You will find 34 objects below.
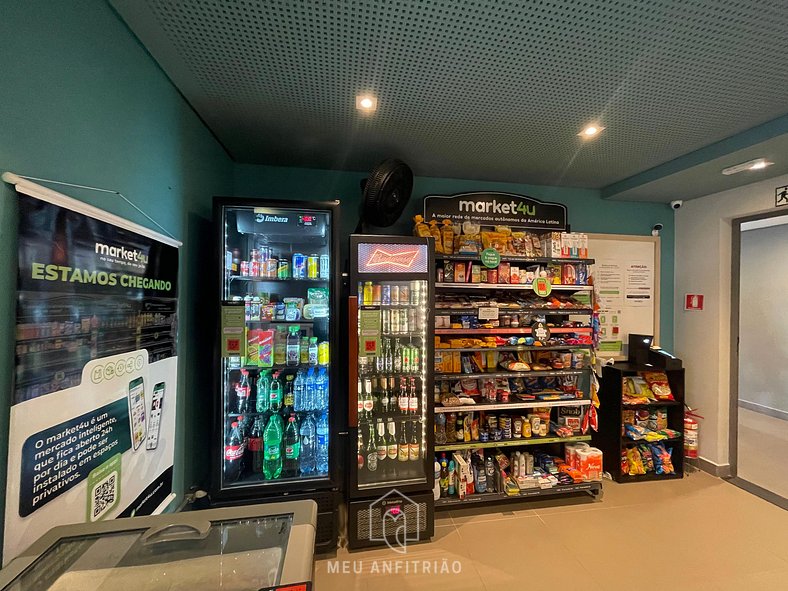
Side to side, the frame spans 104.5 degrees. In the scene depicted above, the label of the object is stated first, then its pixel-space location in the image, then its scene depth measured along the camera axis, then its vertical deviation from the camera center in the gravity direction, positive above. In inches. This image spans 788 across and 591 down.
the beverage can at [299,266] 84.0 +9.3
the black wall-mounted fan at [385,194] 88.0 +31.9
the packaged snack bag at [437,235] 100.3 +22.0
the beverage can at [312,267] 85.1 +9.2
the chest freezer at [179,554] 28.2 -26.2
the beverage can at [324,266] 84.5 +9.3
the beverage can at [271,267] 83.0 +8.8
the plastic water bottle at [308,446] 85.7 -41.5
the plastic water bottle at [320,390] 84.6 -25.1
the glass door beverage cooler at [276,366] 75.4 -17.6
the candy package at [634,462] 112.7 -58.9
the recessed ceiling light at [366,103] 70.1 +46.7
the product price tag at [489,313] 100.4 -3.7
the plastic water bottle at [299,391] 84.2 -25.5
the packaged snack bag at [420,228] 99.5 +24.1
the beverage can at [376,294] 89.7 +1.8
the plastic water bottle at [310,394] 84.4 -26.2
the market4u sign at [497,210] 112.0 +34.8
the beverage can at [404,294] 93.7 +2.1
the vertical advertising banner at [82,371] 34.0 -10.1
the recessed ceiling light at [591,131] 82.2 +47.4
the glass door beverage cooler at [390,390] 81.6 -26.2
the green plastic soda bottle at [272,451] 81.8 -41.0
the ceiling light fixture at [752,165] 91.2 +42.5
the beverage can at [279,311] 83.3 -3.2
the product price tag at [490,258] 99.0 +14.3
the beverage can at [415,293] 93.0 +2.5
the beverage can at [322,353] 83.2 -14.5
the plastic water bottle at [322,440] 83.6 -39.9
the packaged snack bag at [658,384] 118.7 -31.7
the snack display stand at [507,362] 98.3 -20.5
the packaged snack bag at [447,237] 101.6 +21.7
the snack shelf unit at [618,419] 112.3 -43.8
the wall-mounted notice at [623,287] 127.0 +7.2
